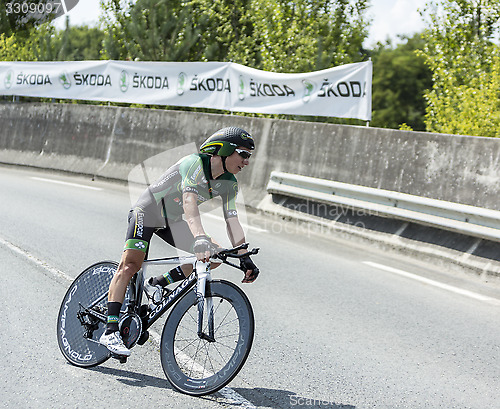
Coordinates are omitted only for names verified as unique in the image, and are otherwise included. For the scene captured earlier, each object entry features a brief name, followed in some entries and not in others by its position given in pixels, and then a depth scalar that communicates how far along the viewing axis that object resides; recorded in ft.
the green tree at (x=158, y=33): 80.02
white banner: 38.34
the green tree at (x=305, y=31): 67.41
